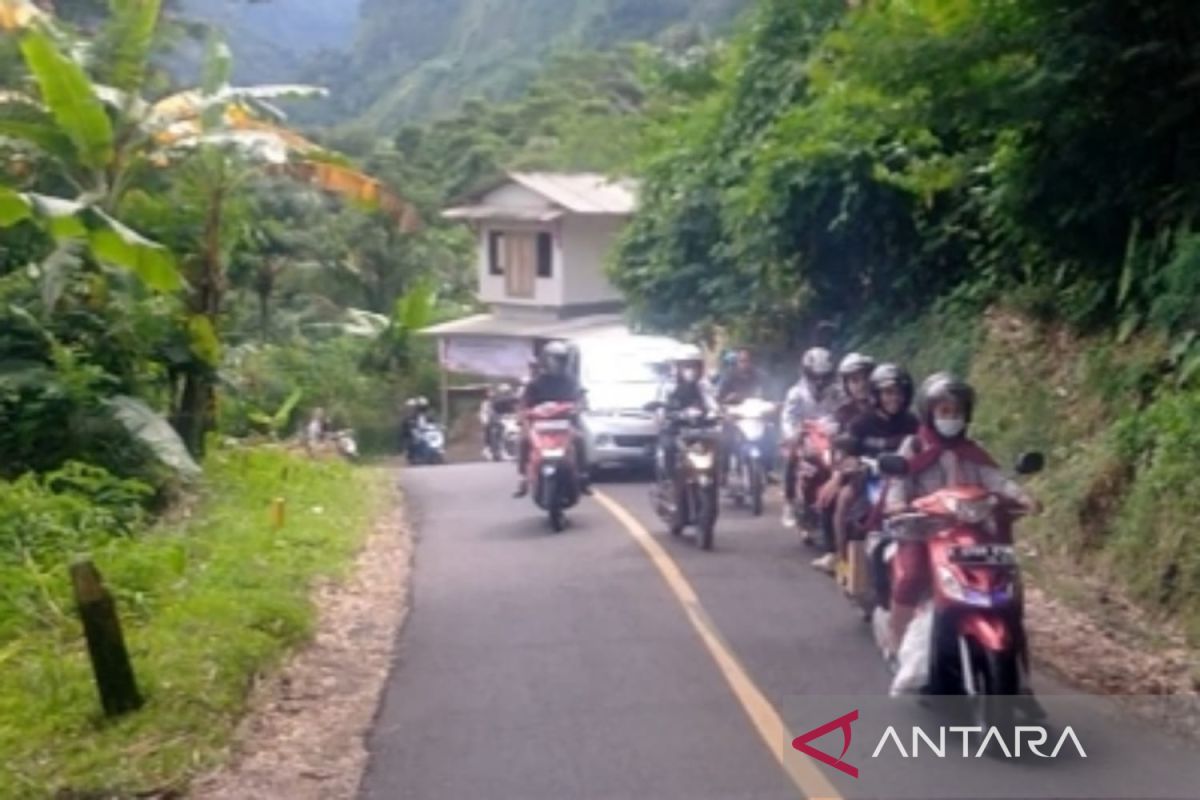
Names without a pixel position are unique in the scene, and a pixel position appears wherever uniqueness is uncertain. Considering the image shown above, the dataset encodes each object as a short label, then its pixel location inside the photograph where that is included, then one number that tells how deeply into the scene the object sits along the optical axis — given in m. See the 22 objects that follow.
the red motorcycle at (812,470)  15.90
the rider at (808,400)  17.11
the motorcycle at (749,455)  19.77
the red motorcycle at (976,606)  8.95
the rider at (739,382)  22.30
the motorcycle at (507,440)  32.98
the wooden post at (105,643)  9.64
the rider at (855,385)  13.81
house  45.69
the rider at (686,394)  17.83
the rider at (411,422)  39.00
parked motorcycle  29.74
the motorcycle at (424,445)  38.88
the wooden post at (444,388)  45.75
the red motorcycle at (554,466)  18.22
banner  45.50
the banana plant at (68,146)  11.84
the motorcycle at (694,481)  16.58
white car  25.06
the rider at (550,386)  19.31
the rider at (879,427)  12.24
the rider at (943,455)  10.07
